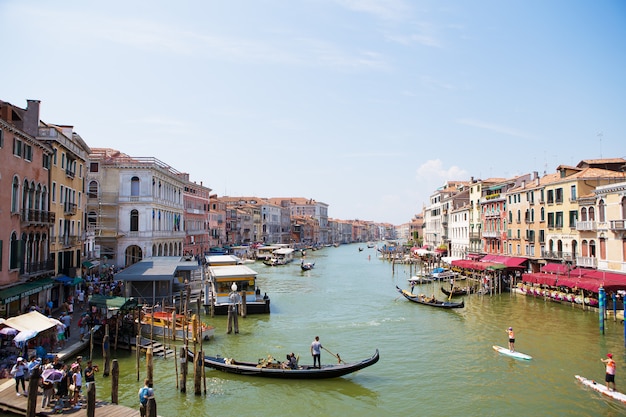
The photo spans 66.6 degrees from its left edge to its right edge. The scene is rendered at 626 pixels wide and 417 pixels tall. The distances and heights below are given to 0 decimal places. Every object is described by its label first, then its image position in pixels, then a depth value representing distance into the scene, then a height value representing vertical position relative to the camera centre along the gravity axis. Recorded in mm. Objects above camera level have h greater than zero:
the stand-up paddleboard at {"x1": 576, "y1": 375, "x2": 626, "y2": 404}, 12948 -4303
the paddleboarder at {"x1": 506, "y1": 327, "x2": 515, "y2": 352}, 17719 -3789
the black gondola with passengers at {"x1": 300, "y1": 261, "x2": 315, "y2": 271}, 54125 -3157
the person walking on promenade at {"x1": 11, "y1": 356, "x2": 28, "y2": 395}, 11195 -3153
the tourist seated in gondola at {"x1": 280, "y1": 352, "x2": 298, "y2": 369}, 14750 -3876
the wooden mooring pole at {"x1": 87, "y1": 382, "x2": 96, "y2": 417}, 9652 -3304
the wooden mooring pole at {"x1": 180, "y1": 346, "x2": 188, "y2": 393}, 13250 -3607
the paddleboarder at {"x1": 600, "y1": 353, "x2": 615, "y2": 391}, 13461 -3836
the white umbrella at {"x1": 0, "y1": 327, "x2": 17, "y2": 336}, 12502 -2416
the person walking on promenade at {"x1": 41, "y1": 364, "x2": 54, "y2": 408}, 10508 -3368
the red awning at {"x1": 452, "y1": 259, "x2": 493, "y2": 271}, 36181 -2079
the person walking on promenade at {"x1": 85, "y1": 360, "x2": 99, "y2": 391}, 11711 -3311
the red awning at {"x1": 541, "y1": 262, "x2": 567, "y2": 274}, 29205 -1904
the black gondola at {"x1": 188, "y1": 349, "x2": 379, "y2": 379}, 14578 -4014
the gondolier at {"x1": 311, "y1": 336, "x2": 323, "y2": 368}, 14922 -3529
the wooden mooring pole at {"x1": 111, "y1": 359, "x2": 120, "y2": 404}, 11359 -3455
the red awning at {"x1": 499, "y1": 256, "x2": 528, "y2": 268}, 34250 -1736
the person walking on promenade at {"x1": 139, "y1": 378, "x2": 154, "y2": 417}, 10586 -3465
